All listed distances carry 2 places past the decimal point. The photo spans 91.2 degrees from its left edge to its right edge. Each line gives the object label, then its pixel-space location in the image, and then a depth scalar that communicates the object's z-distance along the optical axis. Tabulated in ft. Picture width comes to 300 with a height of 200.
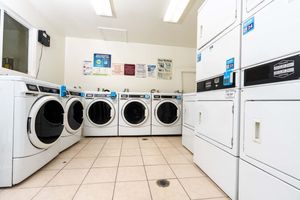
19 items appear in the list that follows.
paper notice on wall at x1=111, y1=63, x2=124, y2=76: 12.32
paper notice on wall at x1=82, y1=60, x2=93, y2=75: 11.99
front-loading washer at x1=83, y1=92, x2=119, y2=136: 9.64
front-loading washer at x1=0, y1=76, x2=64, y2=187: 4.12
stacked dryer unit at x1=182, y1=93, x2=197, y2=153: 7.16
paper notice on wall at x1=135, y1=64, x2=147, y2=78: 12.66
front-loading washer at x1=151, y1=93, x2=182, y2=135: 10.30
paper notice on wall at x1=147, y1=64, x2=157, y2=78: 12.82
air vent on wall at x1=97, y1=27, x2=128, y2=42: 10.25
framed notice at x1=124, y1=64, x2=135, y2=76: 12.49
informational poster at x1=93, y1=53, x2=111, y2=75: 12.09
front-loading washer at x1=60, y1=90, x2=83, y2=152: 6.92
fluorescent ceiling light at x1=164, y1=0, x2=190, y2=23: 7.00
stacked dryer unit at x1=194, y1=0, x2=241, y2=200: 3.66
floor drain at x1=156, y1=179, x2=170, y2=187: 4.40
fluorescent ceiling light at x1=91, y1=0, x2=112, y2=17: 7.18
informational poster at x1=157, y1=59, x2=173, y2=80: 13.00
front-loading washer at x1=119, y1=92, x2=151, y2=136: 10.01
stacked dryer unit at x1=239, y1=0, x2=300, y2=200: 2.36
